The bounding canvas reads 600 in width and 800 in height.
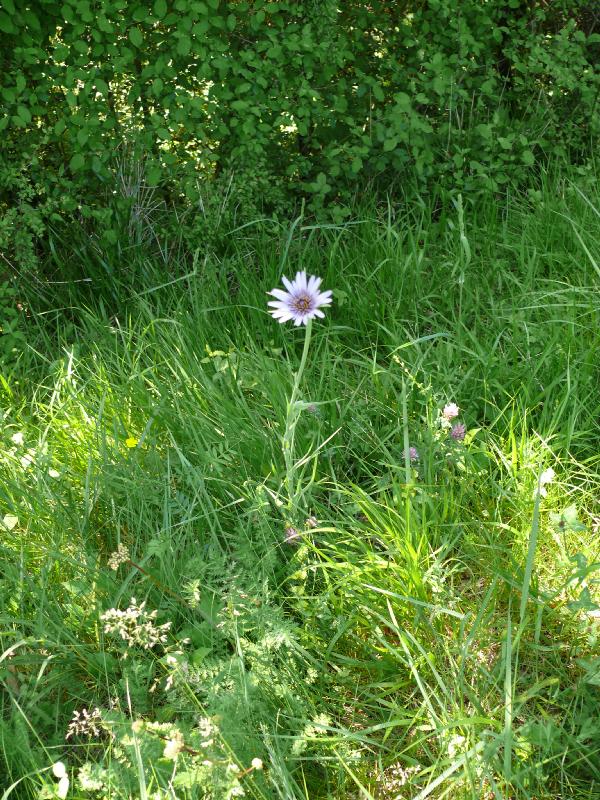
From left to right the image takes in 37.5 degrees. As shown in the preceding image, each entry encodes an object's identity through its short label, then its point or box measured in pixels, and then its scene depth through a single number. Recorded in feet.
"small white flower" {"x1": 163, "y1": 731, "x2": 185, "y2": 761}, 4.32
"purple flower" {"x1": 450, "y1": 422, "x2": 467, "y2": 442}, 7.41
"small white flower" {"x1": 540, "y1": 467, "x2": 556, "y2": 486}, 7.00
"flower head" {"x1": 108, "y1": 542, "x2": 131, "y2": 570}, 6.00
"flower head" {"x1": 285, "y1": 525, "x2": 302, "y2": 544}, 6.91
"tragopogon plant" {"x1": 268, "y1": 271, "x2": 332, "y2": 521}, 6.89
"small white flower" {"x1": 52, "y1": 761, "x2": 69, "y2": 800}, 4.99
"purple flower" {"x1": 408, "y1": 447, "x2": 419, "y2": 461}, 7.38
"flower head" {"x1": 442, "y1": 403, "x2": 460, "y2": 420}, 7.22
